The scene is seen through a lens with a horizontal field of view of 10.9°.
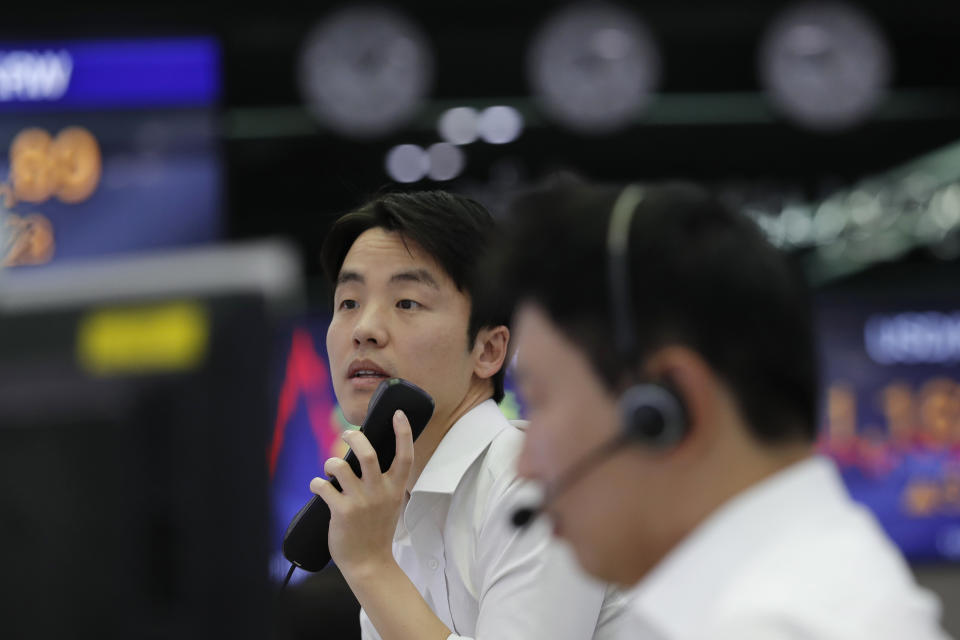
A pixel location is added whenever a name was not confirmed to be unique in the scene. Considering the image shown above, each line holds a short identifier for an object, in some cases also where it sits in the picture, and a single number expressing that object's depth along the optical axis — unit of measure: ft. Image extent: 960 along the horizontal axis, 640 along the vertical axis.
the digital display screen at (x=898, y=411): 29.55
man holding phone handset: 16.77
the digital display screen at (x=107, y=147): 21.82
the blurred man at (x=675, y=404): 14.64
